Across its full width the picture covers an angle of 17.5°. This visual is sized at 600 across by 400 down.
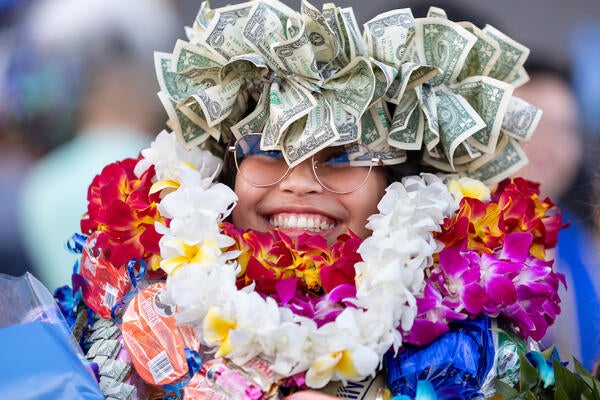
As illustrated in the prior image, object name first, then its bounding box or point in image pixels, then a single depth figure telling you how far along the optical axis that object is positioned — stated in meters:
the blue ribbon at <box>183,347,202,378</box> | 1.61
